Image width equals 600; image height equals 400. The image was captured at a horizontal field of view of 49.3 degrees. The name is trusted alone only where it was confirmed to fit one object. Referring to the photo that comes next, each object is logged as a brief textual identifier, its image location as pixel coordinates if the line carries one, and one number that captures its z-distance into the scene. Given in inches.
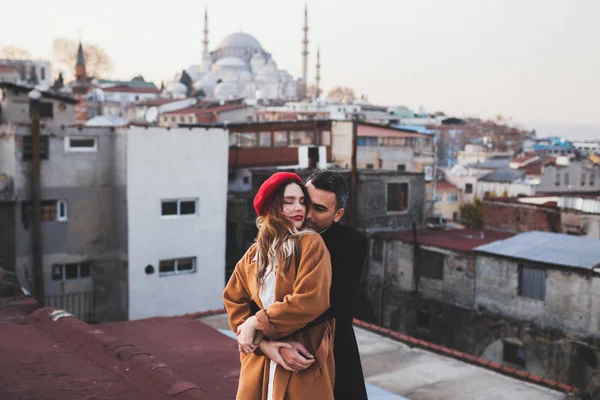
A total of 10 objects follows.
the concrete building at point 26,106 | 709.3
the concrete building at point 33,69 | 2836.9
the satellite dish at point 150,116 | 897.5
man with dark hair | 135.6
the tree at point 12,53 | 3100.4
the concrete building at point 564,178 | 1444.4
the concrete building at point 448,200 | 1670.8
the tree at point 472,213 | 1449.3
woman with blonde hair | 128.5
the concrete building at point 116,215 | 661.9
